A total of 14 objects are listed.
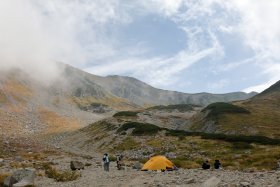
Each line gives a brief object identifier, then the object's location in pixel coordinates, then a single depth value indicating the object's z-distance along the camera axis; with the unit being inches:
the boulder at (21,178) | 683.3
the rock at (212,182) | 559.2
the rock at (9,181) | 684.0
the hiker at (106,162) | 1013.7
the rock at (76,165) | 1056.5
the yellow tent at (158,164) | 978.6
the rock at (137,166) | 1053.9
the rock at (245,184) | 528.2
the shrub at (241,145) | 1599.1
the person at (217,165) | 1016.3
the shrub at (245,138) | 1729.8
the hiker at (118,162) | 1056.6
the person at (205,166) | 999.4
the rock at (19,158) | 1340.4
